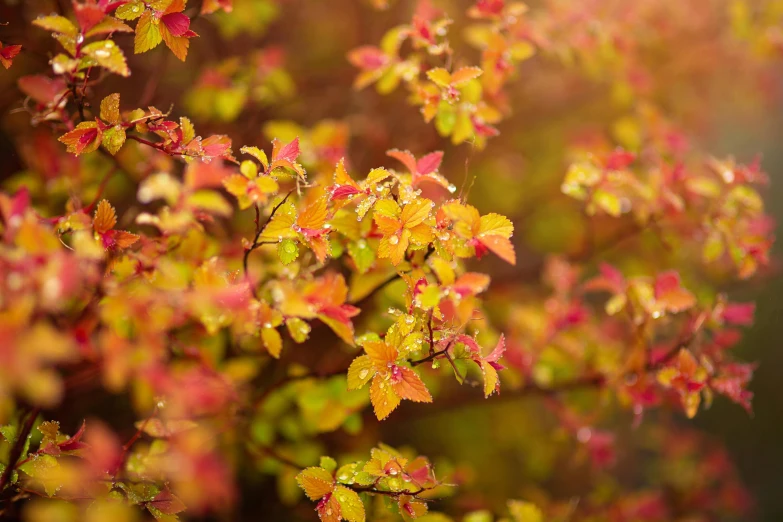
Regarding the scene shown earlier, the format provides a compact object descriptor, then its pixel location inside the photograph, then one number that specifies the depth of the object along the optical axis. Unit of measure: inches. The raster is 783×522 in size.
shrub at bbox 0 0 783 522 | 39.6
